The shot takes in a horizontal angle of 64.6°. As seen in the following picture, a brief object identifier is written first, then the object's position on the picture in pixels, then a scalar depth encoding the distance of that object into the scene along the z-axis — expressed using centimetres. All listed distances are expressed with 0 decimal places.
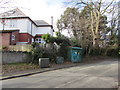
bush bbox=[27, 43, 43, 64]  1111
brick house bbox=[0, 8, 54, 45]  1786
